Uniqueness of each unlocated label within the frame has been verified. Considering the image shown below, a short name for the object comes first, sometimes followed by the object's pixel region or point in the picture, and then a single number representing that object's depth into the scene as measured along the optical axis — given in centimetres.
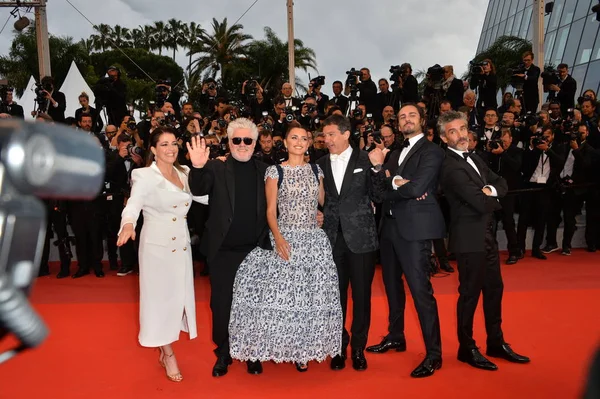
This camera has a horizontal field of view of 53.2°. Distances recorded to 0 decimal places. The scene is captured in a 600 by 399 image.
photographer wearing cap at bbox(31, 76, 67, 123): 921
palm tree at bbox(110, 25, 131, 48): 4028
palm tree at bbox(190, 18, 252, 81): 2550
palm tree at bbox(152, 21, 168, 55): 4231
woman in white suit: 380
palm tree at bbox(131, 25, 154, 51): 4199
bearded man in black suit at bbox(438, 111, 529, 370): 400
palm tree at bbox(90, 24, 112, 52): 3781
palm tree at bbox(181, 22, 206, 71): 4116
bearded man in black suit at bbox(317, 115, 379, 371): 416
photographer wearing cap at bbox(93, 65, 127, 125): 921
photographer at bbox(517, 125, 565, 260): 773
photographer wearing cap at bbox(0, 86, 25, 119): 912
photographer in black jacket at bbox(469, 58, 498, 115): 941
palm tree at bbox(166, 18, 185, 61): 4247
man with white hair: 407
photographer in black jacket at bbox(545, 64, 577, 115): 947
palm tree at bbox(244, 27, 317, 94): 2345
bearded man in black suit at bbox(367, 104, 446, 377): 398
